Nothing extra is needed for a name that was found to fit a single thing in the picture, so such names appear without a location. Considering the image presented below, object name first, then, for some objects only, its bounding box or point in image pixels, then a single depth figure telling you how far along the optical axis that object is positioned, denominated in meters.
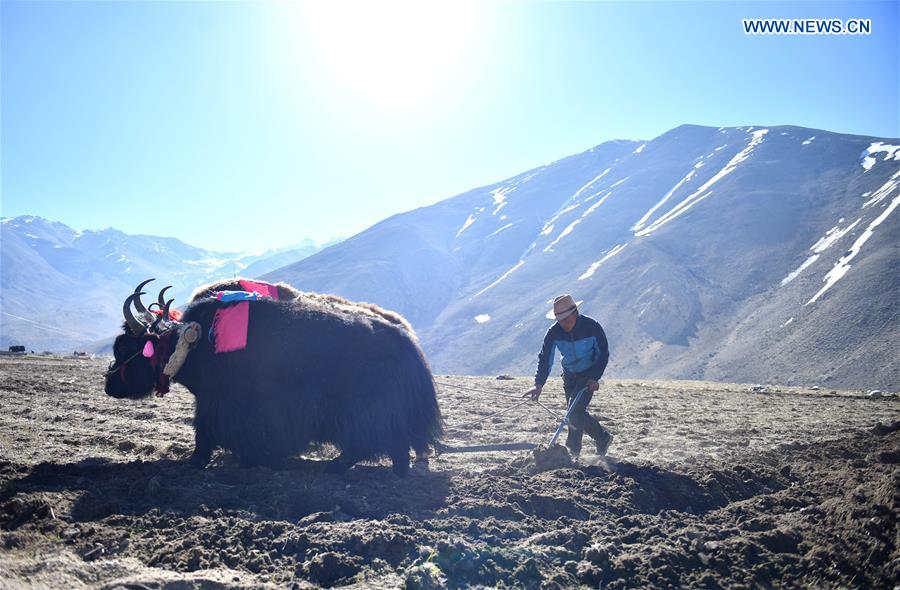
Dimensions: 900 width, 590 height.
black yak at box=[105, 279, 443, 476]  5.40
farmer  6.36
